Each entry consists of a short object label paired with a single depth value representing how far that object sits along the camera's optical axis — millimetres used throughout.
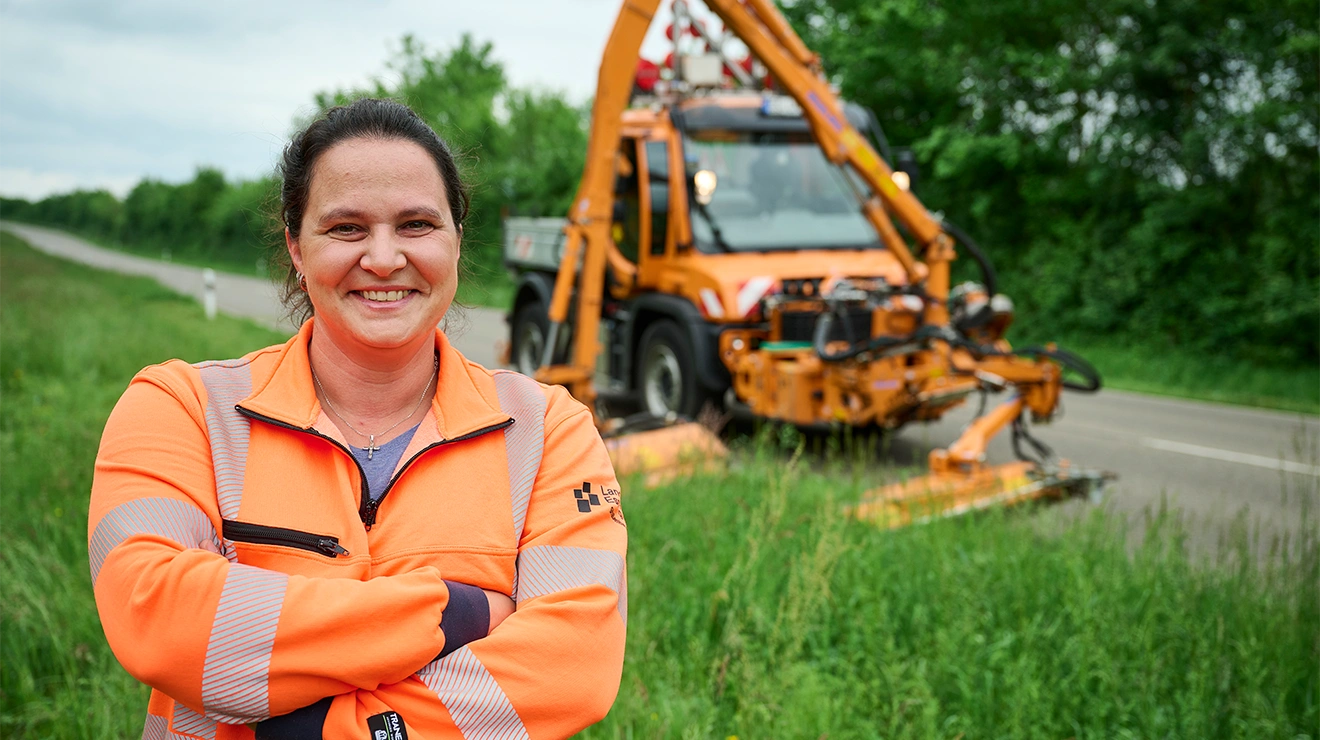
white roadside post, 17419
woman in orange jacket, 1384
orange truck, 6355
